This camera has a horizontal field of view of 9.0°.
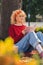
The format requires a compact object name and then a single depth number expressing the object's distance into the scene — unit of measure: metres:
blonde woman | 4.38
